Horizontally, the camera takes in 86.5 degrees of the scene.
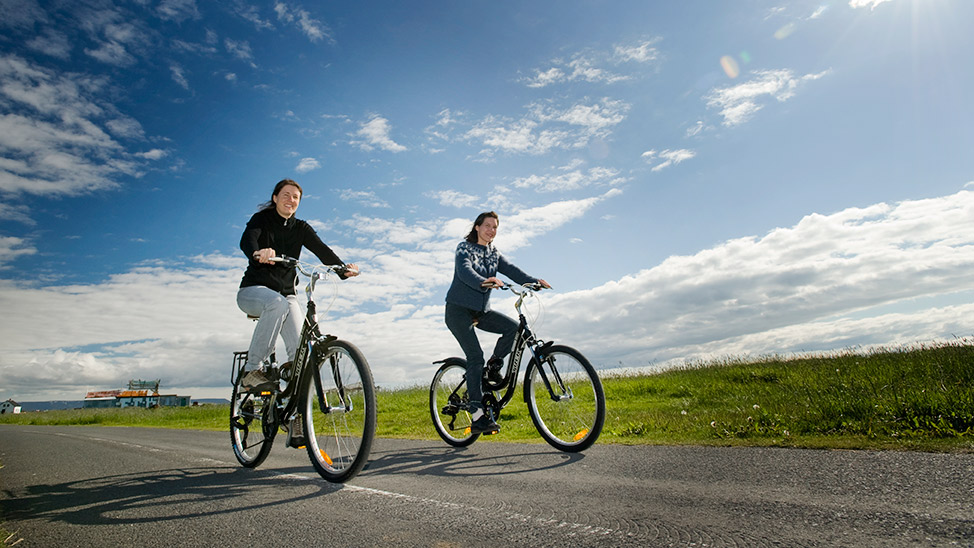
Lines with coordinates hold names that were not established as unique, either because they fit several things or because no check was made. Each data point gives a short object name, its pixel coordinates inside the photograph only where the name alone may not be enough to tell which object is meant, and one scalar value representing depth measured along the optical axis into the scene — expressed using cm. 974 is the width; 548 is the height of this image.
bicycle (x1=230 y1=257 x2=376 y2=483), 399
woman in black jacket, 493
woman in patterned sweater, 605
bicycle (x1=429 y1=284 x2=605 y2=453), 525
